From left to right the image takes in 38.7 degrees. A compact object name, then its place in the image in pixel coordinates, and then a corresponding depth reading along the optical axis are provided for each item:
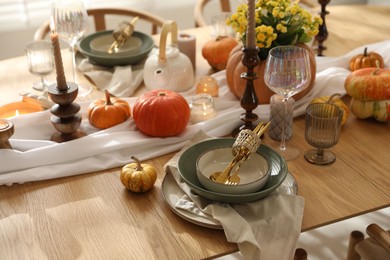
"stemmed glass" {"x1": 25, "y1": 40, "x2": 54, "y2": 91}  1.69
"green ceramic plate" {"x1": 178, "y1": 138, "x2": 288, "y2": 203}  1.16
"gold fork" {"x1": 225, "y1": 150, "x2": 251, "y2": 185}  1.23
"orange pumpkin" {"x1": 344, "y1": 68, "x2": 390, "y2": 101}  1.48
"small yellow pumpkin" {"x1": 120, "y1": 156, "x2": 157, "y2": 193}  1.24
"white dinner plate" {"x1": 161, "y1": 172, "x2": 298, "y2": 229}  1.13
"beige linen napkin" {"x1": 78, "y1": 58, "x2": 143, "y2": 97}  1.71
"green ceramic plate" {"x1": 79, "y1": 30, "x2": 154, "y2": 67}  1.82
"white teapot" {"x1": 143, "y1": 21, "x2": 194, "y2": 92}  1.65
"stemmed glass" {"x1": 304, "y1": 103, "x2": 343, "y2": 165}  1.34
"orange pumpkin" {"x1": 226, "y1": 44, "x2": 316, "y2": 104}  1.54
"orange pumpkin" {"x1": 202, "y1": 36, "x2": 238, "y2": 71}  1.78
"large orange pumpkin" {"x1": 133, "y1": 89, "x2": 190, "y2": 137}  1.42
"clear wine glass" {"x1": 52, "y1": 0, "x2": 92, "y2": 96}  1.69
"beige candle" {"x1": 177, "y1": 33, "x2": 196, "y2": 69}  1.81
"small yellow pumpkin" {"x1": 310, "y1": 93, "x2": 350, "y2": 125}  1.50
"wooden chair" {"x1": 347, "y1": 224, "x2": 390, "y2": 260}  1.32
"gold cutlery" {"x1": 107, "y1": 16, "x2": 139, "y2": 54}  1.91
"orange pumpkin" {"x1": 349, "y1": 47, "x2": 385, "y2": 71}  1.72
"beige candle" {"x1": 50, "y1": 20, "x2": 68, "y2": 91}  1.37
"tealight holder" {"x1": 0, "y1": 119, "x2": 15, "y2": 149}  1.32
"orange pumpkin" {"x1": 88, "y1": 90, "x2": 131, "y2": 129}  1.48
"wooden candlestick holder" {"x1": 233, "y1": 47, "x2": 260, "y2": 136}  1.37
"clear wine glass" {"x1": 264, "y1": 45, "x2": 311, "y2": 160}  1.31
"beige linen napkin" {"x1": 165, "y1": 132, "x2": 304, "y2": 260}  1.09
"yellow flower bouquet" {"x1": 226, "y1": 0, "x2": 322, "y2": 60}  1.49
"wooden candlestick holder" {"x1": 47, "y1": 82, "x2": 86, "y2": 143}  1.40
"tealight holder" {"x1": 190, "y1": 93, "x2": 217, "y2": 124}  1.53
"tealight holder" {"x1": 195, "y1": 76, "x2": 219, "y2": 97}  1.64
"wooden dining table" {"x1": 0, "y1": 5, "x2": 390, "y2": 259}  1.09
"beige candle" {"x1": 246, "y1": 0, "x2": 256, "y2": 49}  1.30
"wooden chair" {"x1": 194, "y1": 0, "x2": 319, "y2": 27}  2.42
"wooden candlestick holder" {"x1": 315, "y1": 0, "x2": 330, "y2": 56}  1.96
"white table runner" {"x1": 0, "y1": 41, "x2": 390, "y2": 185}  1.32
